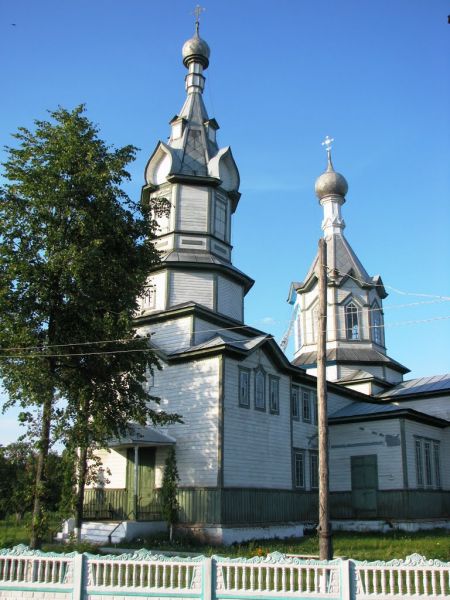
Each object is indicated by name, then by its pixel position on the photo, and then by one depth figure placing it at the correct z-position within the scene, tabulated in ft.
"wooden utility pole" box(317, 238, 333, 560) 37.99
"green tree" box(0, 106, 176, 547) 52.03
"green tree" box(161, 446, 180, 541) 63.16
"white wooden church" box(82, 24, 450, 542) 65.51
